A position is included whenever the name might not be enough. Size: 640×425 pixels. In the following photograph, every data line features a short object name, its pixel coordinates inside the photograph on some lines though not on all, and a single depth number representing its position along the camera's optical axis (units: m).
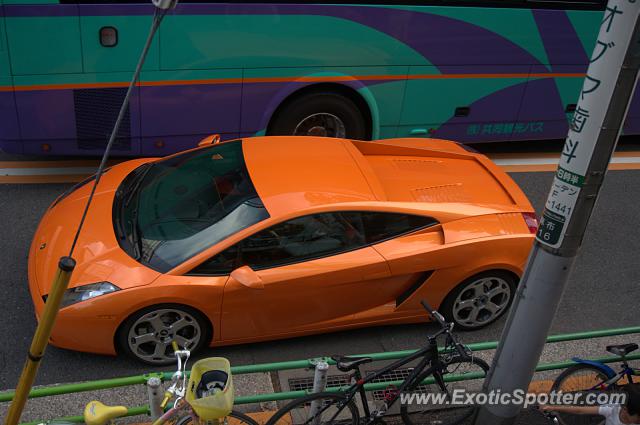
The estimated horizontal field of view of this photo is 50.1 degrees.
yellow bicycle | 3.18
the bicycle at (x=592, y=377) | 4.50
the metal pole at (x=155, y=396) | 3.59
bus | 6.62
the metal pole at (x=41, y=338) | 2.66
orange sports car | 4.58
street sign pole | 2.98
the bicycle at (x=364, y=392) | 3.97
